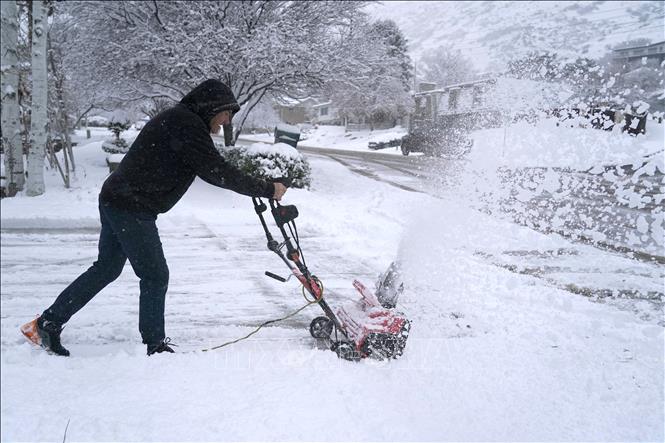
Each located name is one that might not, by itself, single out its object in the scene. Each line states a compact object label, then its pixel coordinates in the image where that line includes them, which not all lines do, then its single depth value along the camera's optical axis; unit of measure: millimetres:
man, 2611
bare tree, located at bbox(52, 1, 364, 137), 10469
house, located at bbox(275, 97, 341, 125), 60281
